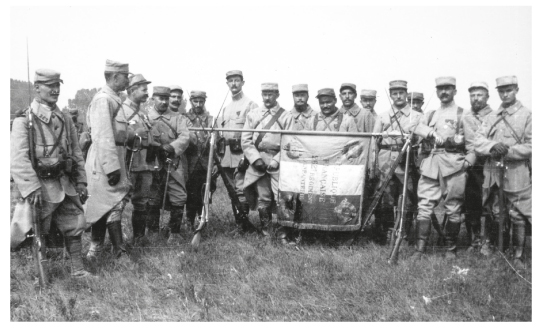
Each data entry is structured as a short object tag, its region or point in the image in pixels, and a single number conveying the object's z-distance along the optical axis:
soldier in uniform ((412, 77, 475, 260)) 6.93
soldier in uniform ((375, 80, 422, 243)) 8.00
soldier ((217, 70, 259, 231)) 8.72
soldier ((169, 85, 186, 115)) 8.91
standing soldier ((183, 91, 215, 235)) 8.83
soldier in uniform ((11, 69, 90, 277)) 5.64
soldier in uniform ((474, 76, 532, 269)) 6.10
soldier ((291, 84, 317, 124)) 8.28
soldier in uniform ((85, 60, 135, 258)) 6.39
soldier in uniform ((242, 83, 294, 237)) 8.11
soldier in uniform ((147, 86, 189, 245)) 7.98
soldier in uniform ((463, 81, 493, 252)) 6.74
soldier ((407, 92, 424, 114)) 9.57
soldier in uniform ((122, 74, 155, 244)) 7.50
